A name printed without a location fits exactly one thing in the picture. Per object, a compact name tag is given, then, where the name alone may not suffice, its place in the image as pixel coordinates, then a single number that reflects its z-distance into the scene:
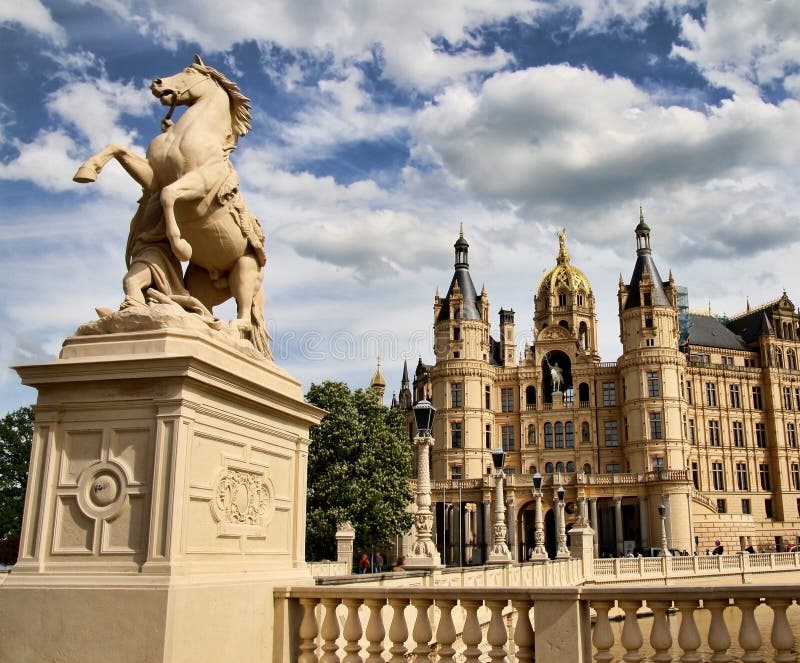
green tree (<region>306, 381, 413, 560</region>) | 34.88
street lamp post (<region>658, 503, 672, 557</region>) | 38.19
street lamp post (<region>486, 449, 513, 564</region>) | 21.38
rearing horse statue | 5.16
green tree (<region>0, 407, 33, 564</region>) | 37.19
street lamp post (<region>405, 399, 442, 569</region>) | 14.75
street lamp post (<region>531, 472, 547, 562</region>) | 27.39
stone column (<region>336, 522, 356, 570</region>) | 25.38
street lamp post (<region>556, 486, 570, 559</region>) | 29.98
